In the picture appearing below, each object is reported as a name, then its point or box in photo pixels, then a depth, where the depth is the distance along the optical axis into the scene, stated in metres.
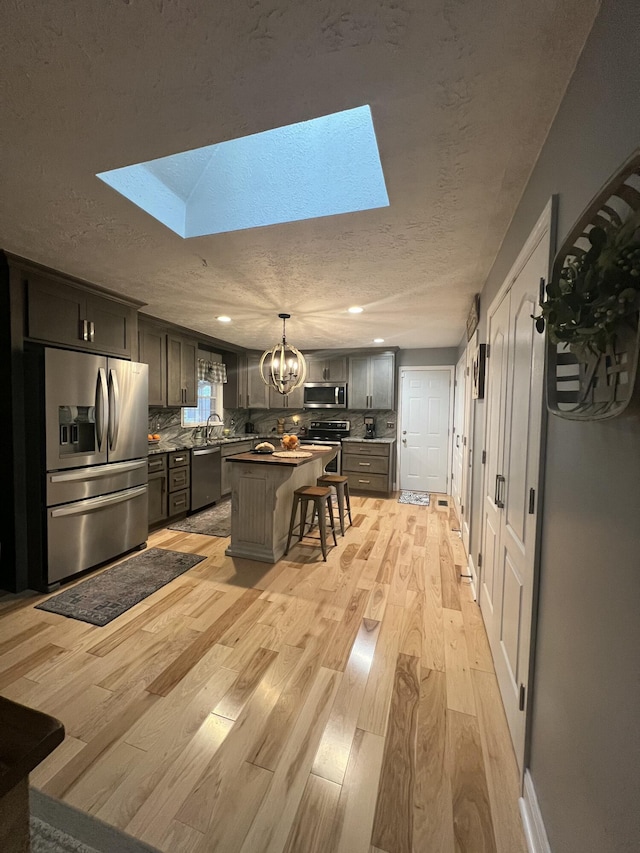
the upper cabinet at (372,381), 5.91
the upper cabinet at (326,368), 6.15
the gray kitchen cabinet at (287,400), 6.35
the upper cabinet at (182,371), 4.62
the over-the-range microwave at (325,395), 6.11
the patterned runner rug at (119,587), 2.47
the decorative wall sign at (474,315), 3.12
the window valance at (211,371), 5.70
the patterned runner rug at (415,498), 5.50
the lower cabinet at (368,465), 5.73
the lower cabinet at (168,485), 4.05
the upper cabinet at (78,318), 2.71
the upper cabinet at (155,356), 4.17
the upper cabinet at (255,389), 6.46
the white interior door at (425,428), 5.99
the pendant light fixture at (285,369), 3.55
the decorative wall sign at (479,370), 2.66
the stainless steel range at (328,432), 6.14
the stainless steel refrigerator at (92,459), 2.71
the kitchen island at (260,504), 3.31
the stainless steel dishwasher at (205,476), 4.70
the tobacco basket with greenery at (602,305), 0.64
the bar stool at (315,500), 3.35
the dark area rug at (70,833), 1.15
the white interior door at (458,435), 4.86
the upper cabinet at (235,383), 6.41
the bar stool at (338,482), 4.07
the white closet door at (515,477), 1.39
